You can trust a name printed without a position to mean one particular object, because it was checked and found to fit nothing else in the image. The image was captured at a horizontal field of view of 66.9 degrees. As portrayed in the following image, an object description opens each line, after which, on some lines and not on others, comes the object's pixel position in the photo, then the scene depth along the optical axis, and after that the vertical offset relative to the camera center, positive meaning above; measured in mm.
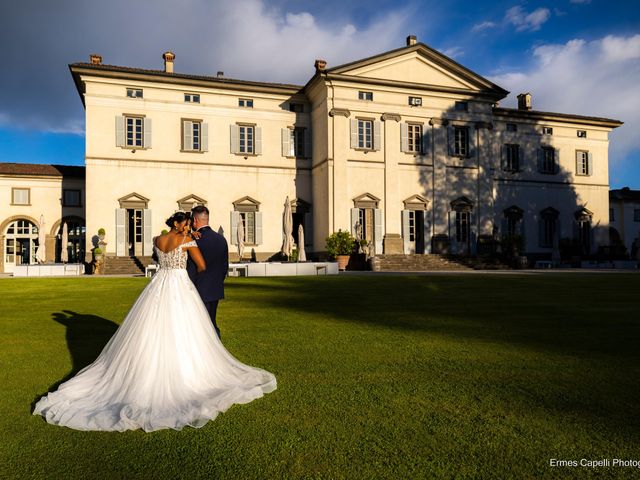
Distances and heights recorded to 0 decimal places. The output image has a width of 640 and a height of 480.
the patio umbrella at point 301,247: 24438 -101
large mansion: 27422 +5435
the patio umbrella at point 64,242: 27234 +329
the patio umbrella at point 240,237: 25344 +451
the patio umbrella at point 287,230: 25016 +816
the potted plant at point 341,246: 26297 -49
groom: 5664 -164
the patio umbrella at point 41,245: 25956 +158
